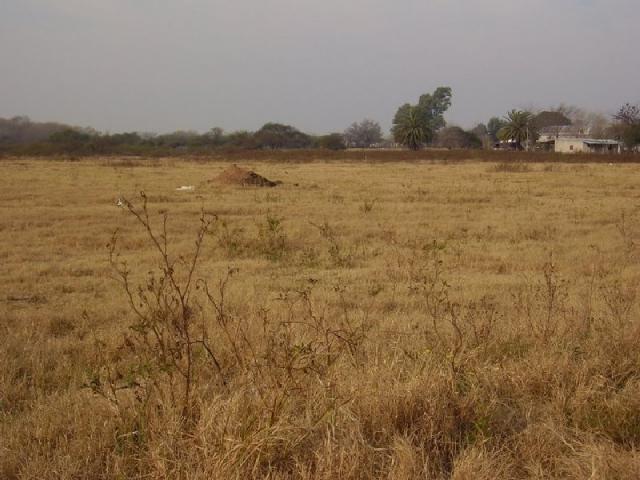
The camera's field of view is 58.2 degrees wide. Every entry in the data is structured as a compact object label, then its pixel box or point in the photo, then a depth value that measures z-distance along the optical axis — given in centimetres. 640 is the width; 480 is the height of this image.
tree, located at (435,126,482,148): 9131
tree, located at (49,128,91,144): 7411
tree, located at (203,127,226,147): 9330
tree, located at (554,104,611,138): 8625
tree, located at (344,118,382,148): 12369
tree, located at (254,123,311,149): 9088
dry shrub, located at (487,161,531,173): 3453
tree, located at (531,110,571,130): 10094
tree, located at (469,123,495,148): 9756
